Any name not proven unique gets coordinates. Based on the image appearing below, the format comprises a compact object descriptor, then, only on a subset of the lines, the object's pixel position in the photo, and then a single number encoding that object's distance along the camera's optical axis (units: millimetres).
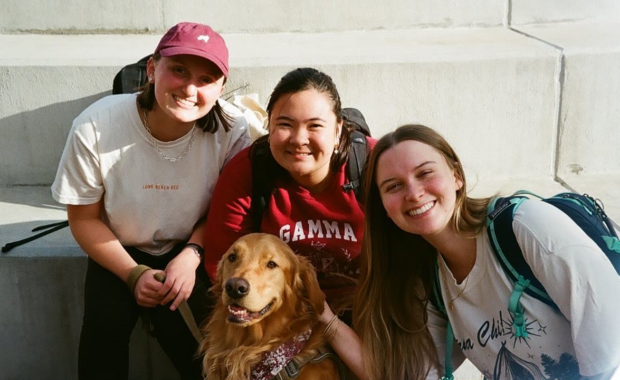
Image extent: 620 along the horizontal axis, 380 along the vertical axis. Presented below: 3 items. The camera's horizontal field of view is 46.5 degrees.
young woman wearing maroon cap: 2795
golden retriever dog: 2596
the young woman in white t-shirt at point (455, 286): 2098
